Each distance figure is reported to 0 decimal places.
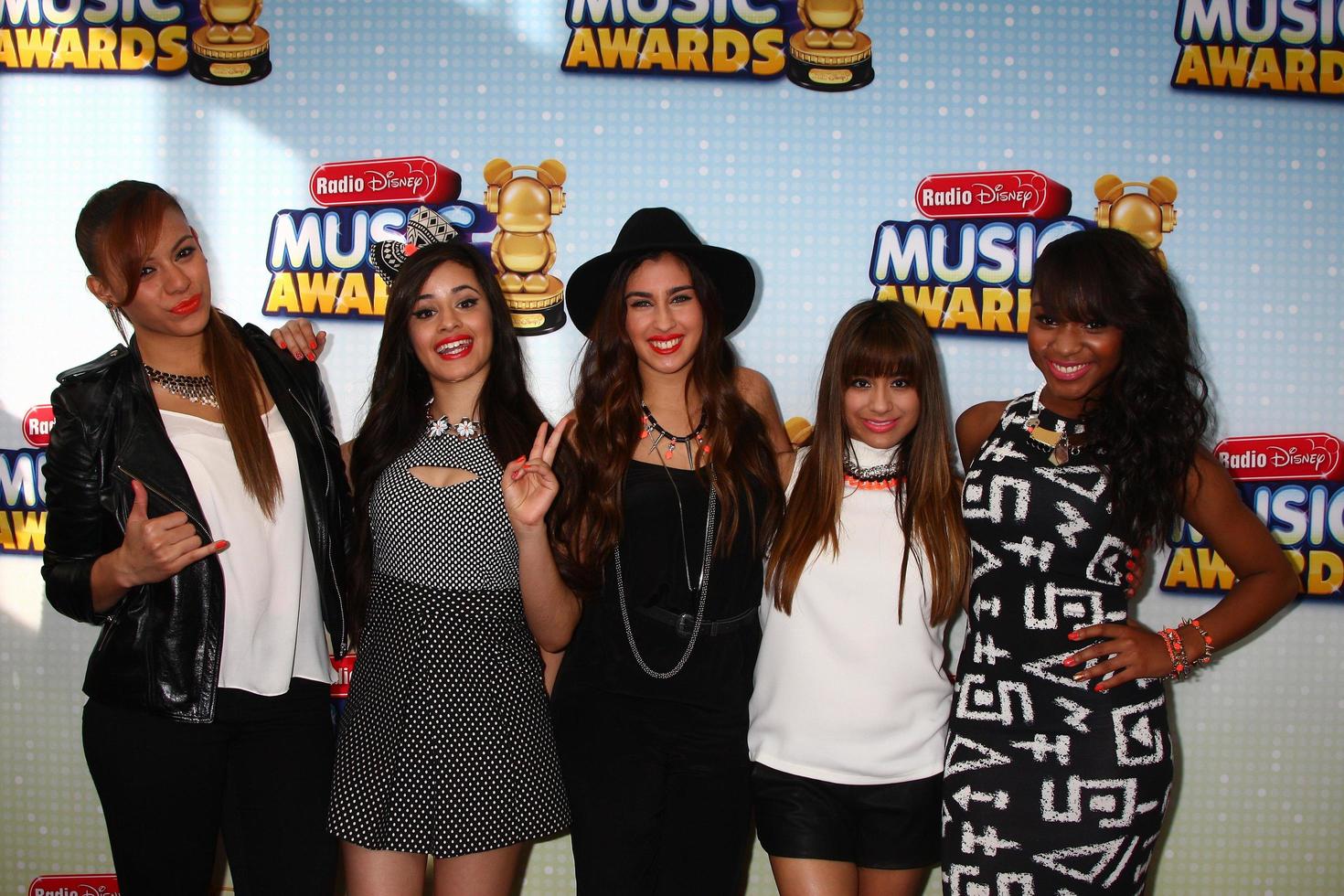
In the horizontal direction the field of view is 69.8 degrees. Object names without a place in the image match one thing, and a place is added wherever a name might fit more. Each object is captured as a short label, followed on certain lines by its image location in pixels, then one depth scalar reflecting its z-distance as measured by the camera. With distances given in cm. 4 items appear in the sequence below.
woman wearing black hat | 231
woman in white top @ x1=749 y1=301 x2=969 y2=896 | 223
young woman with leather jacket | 214
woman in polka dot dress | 217
